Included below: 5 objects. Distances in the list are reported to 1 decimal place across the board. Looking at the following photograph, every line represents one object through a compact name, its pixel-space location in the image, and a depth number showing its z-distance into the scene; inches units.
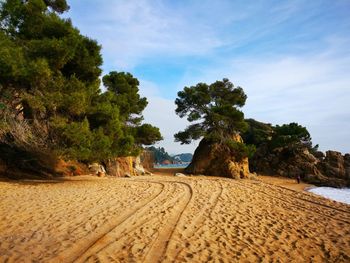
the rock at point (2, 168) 592.0
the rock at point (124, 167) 908.0
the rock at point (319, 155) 1682.6
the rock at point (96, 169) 803.1
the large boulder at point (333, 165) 1413.6
